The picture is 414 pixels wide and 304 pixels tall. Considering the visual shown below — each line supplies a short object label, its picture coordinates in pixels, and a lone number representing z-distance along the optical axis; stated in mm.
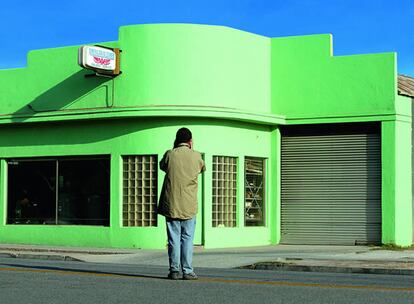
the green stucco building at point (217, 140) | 20266
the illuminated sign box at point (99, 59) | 19703
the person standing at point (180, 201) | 10891
